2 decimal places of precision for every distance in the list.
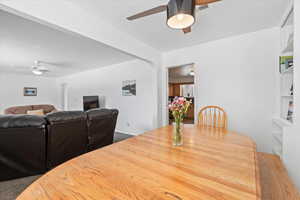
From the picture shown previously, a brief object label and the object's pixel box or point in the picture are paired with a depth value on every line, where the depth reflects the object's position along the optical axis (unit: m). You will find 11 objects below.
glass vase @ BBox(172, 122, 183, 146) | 1.10
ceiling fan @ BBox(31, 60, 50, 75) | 4.30
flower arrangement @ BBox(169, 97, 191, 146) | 1.11
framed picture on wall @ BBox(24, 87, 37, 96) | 6.20
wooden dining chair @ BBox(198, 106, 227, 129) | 2.17
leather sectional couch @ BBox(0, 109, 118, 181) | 1.69
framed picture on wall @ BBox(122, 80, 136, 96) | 4.10
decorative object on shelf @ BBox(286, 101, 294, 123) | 1.85
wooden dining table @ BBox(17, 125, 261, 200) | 0.54
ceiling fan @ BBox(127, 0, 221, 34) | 1.02
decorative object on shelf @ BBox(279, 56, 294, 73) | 1.90
